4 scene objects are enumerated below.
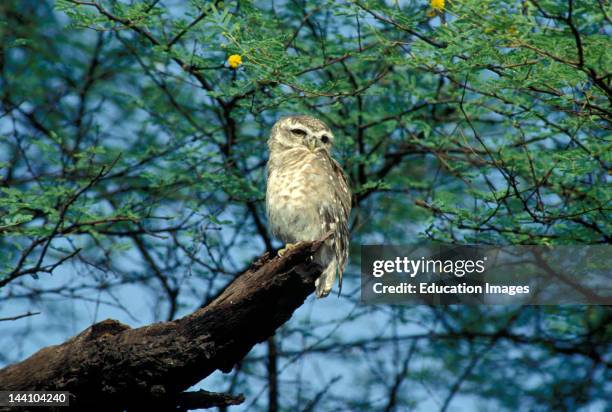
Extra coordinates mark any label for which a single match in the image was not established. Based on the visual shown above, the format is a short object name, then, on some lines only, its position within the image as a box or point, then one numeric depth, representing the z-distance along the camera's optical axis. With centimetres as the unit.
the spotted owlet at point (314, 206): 1173
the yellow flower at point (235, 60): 1075
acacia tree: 1113
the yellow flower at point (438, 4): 1037
